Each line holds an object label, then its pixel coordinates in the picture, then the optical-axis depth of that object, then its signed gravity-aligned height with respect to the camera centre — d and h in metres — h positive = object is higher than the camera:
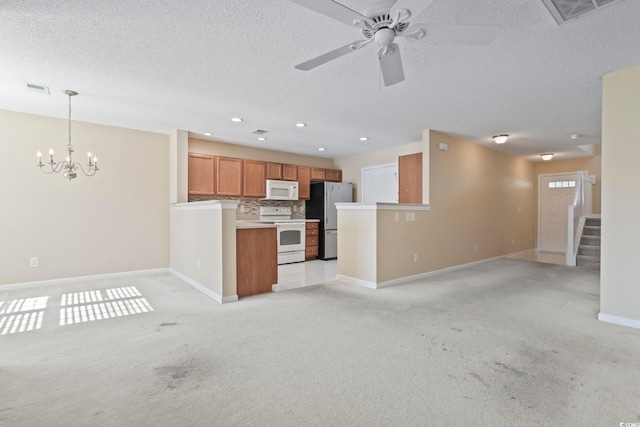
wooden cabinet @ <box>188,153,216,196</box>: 5.37 +0.63
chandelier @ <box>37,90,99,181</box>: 3.77 +0.59
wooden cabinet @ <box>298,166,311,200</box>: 6.89 +0.63
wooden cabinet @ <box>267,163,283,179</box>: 6.34 +0.82
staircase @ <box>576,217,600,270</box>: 5.75 -0.70
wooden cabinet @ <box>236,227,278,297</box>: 3.82 -0.65
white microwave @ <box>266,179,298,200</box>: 6.30 +0.42
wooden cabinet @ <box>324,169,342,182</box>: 7.37 +0.86
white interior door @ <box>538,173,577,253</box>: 7.74 +0.05
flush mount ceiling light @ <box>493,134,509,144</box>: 5.13 +1.22
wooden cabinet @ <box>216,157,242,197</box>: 5.68 +0.63
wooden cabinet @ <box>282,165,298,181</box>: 6.60 +0.81
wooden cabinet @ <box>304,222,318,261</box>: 6.67 -0.70
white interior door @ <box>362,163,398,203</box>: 6.58 +0.59
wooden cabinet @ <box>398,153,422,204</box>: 5.40 +0.57
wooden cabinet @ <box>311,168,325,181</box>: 7.13 +0.83
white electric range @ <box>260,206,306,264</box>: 6.19 -0.51
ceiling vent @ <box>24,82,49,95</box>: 3.23 +1.31
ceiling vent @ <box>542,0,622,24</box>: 1.88 +1.28
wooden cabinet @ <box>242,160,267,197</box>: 6.03 +0.63
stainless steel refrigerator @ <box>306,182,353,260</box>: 6.79 -0.10
